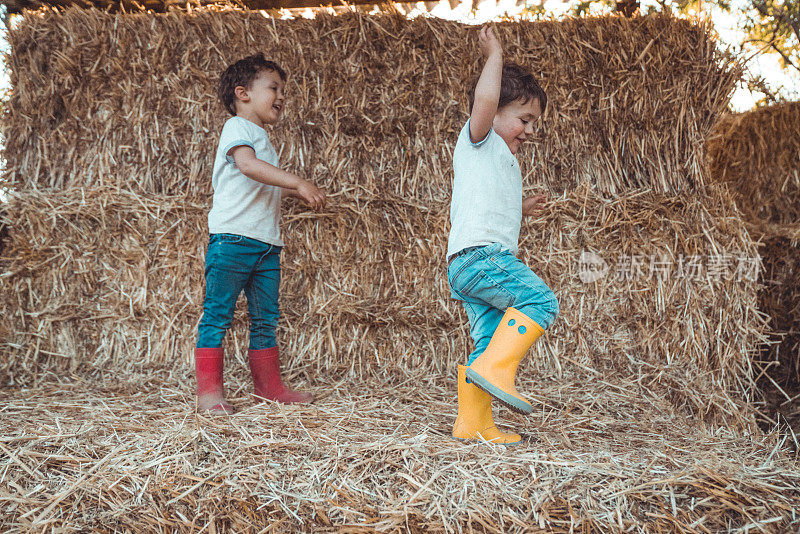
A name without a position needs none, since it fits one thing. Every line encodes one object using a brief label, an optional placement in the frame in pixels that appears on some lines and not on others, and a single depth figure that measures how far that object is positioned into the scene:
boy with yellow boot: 1.82
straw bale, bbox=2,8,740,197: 3.08
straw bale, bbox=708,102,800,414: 3.04
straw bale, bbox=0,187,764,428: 2.98
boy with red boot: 2.37
